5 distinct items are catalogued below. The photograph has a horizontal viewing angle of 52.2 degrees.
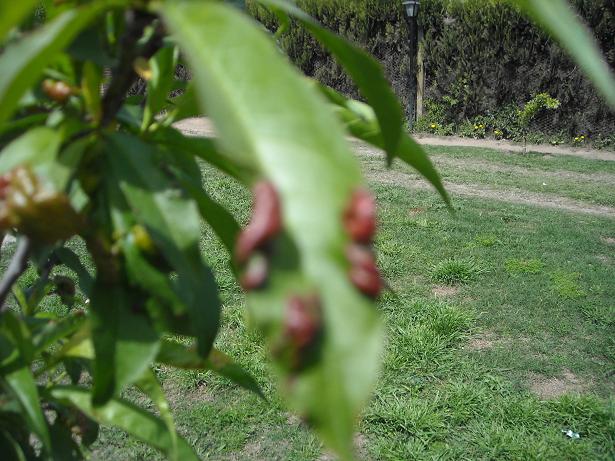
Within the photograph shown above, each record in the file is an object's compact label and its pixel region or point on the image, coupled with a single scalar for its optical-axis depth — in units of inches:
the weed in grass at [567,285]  173.9
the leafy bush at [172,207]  15.1
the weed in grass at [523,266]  190.1
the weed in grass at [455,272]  183.5
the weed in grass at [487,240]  211.8
